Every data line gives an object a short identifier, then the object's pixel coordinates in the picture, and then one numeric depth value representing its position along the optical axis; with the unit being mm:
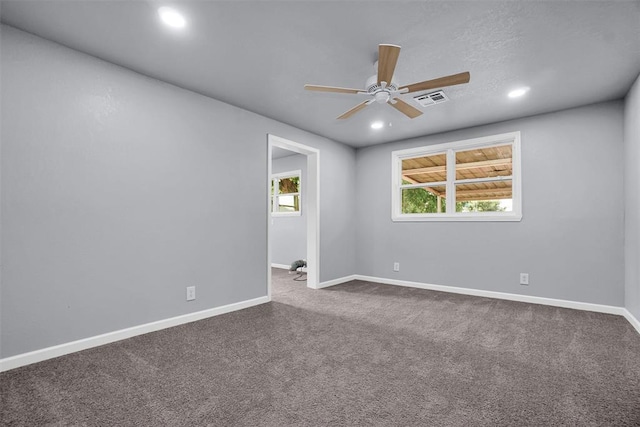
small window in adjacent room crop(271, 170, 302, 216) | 6844
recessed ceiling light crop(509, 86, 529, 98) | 3227
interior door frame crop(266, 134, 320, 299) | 4891
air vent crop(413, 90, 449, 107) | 3282
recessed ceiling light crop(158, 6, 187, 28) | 2049
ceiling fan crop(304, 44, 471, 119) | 2066
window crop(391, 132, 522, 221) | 4277
